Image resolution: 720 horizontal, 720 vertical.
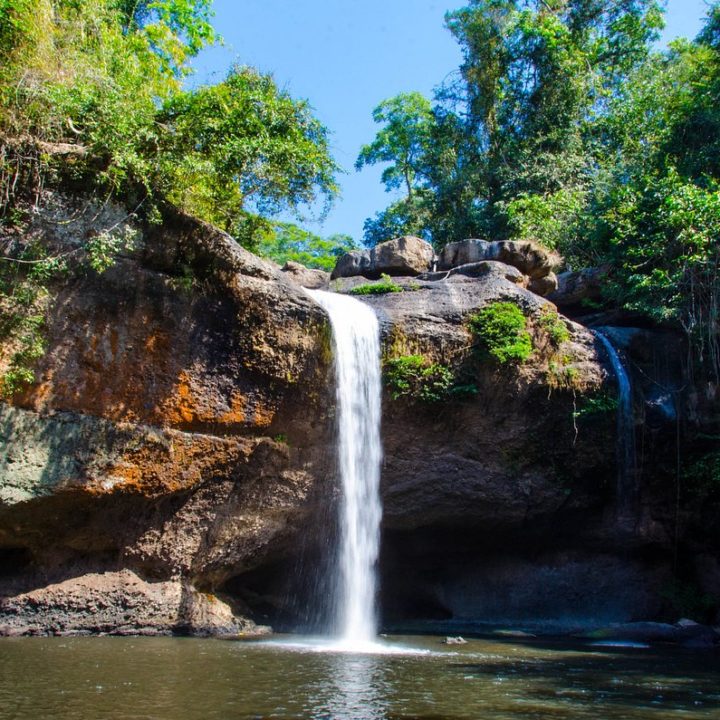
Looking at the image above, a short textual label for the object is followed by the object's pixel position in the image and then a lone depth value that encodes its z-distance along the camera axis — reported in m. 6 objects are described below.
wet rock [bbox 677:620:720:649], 11.27
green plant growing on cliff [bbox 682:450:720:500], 13.44
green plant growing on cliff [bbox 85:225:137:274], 10.11
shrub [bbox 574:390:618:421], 13.46
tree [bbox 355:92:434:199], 29.86
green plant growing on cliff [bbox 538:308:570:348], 13.52
